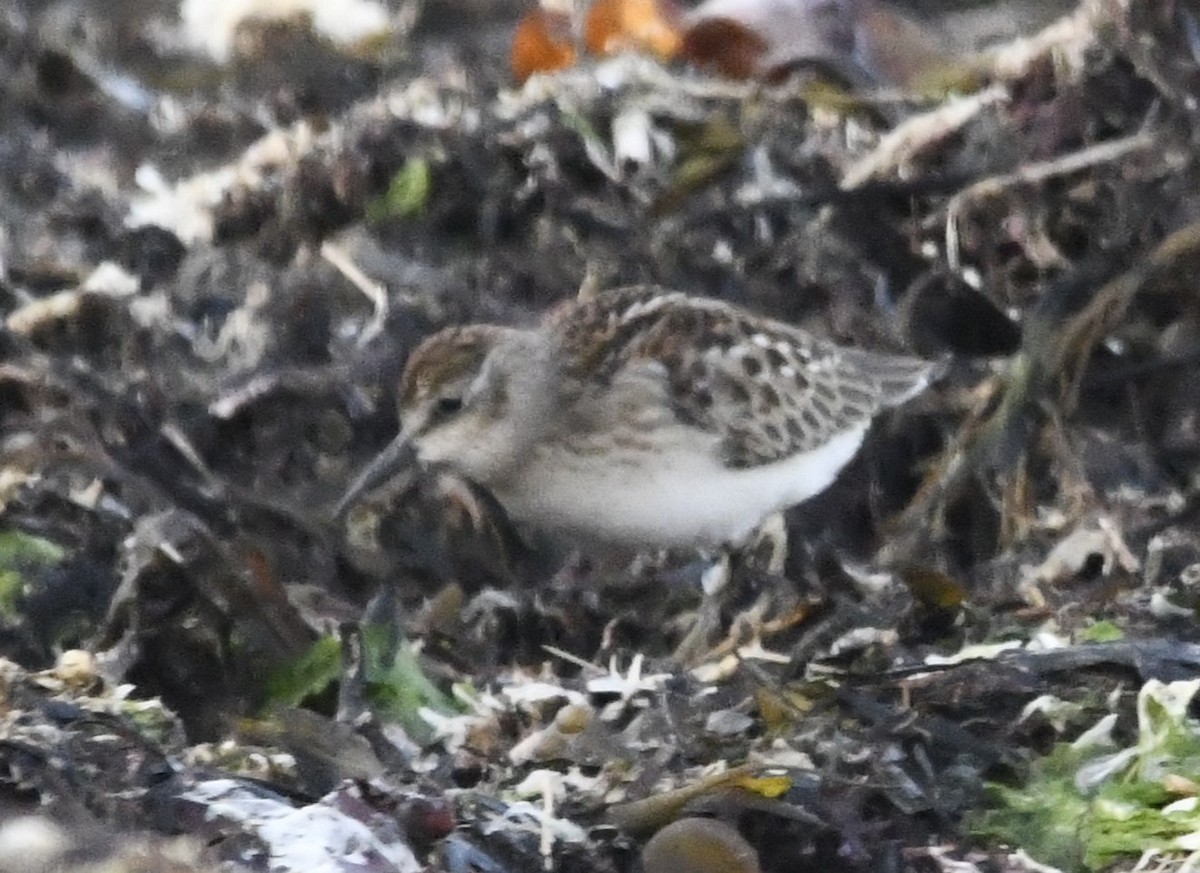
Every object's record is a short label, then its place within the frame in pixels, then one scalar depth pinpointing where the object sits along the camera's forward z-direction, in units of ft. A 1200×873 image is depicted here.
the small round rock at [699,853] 13.80
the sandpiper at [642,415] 23.04
